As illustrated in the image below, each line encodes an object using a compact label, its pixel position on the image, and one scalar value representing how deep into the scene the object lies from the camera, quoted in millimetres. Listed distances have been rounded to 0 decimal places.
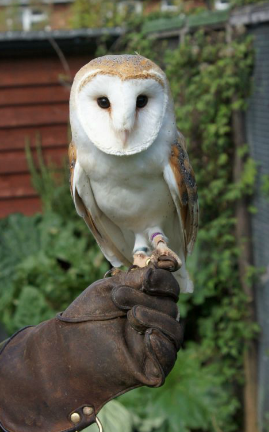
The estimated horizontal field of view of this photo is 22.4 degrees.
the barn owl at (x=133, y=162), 2012
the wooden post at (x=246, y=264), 4762
